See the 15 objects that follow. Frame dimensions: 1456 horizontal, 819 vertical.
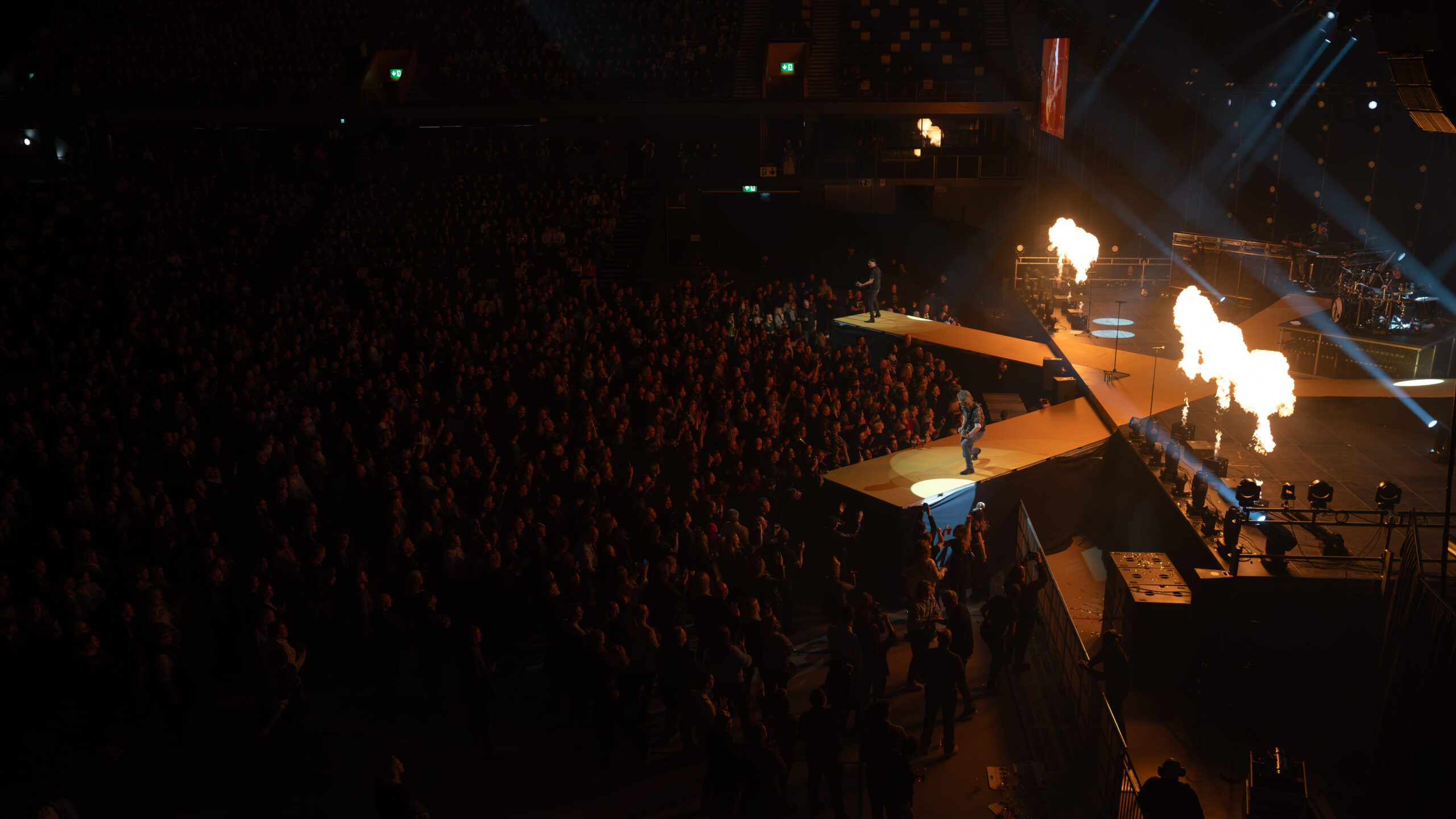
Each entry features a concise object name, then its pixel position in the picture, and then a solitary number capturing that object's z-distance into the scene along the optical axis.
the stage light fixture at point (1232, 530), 9.24
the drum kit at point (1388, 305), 14.90
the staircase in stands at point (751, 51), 27.19
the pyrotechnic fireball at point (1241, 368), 11.86
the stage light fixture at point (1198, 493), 10.36
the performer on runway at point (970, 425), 11.76
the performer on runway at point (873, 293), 18.31
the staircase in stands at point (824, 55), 27.30
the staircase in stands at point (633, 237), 23.48
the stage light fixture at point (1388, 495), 9.20
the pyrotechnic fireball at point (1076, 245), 18.73
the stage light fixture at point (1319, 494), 9.79
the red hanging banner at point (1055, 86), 21.97
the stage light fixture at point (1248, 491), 9.55
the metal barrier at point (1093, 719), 6.72
